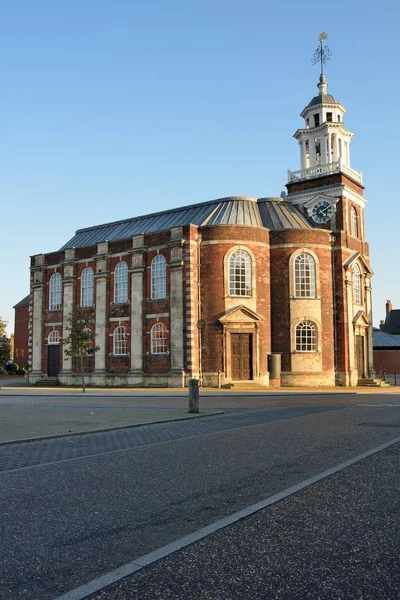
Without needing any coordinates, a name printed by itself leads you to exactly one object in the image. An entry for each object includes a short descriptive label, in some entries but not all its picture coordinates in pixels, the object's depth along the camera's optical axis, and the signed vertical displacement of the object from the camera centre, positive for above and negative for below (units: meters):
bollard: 17.09 -1.04
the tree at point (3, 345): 43.78 +1.43
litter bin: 32.78 -0.27
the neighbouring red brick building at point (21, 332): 68.94 +3.85
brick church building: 34.81 +4.77
